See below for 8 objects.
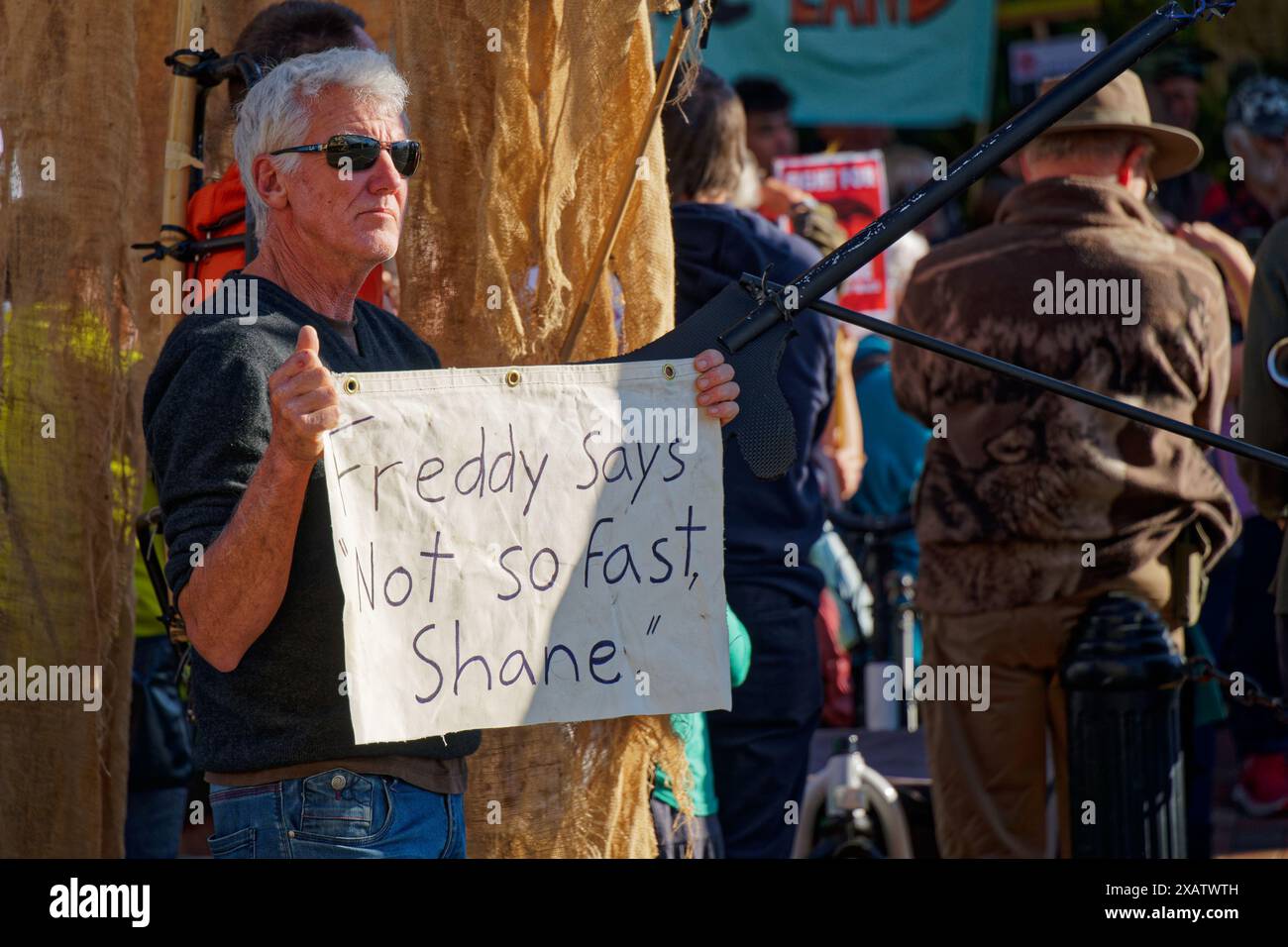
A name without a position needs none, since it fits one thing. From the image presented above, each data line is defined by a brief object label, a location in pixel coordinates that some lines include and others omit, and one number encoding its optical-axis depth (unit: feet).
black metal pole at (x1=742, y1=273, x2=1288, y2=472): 7.27
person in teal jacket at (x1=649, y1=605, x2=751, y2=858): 10.68
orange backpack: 10.93
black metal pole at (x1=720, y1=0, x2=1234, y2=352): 7.23
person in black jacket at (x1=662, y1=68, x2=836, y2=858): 13.52
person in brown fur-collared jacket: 13.97
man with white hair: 7.05
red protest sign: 24.68
